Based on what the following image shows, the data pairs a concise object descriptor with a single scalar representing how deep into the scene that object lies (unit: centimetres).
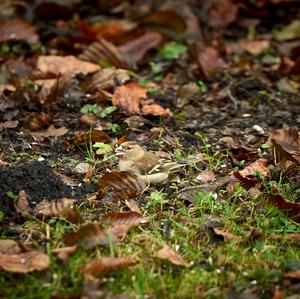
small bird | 675
